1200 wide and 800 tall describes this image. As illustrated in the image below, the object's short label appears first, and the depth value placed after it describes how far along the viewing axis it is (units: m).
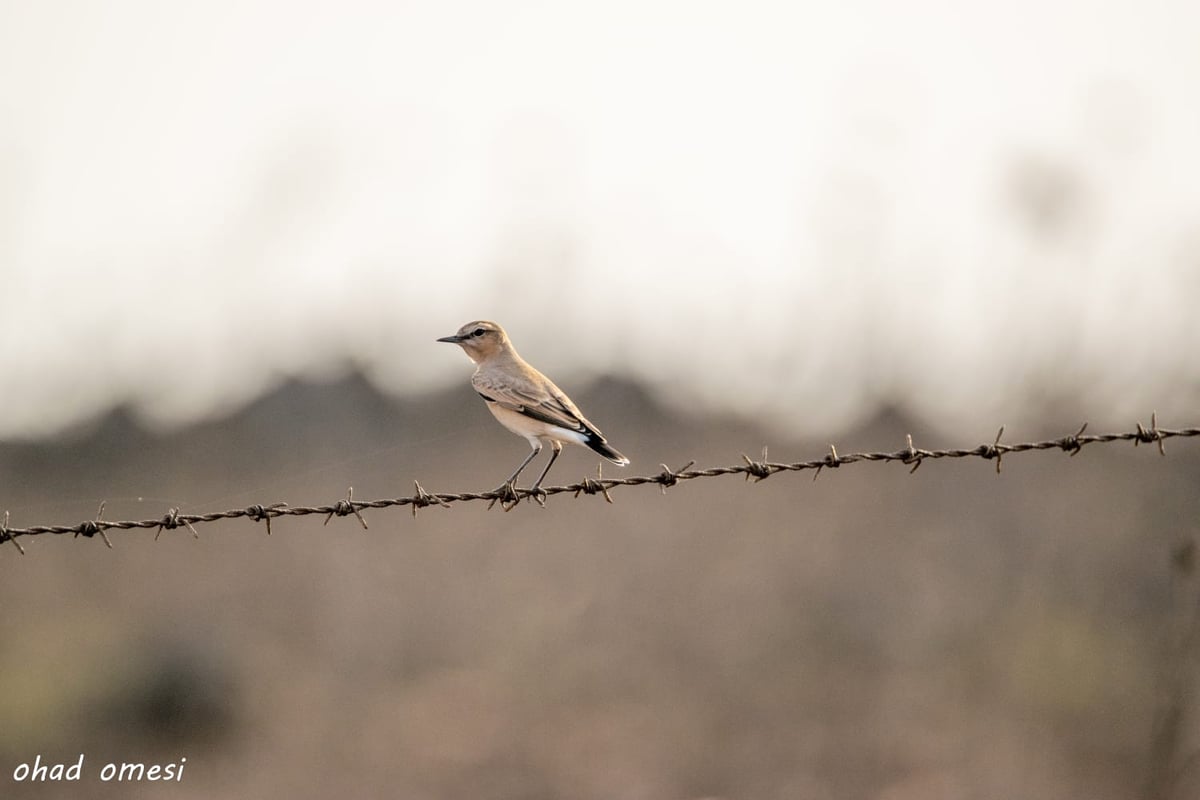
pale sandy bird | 18.66
